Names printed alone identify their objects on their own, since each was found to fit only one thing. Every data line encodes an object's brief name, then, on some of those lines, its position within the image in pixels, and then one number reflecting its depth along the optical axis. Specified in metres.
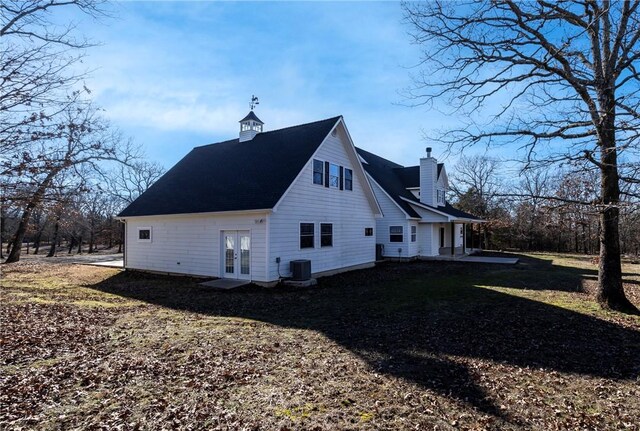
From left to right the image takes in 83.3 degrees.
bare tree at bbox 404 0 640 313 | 8.30
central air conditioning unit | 13.46
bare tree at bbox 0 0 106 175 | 5.87
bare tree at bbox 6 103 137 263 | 6.57
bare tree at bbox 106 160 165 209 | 40.33
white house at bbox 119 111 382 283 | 13.46
